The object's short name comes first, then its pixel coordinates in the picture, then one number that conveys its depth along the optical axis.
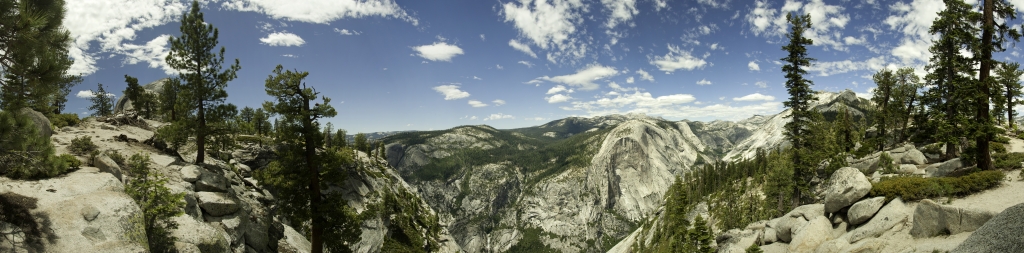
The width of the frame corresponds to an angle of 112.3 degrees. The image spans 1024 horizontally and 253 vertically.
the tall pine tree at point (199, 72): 25.00
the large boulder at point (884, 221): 17.50
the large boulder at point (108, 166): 17.69
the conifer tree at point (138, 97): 62.88
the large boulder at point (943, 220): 14.32
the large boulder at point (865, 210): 19.03
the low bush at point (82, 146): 20.53
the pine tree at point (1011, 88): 45.74
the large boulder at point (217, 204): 20.59
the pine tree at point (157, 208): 13.98
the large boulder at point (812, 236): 20.14
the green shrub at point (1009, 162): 20.78
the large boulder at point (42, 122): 19.31
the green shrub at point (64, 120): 30.68
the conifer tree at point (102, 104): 80.84
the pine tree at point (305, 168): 19.41
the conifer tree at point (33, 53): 8.92
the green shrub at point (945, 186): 17.61
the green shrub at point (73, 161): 16.12
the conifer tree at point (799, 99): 30.91
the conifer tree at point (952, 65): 21.70
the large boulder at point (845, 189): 20.51
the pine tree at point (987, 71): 20.41
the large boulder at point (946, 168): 22.55
